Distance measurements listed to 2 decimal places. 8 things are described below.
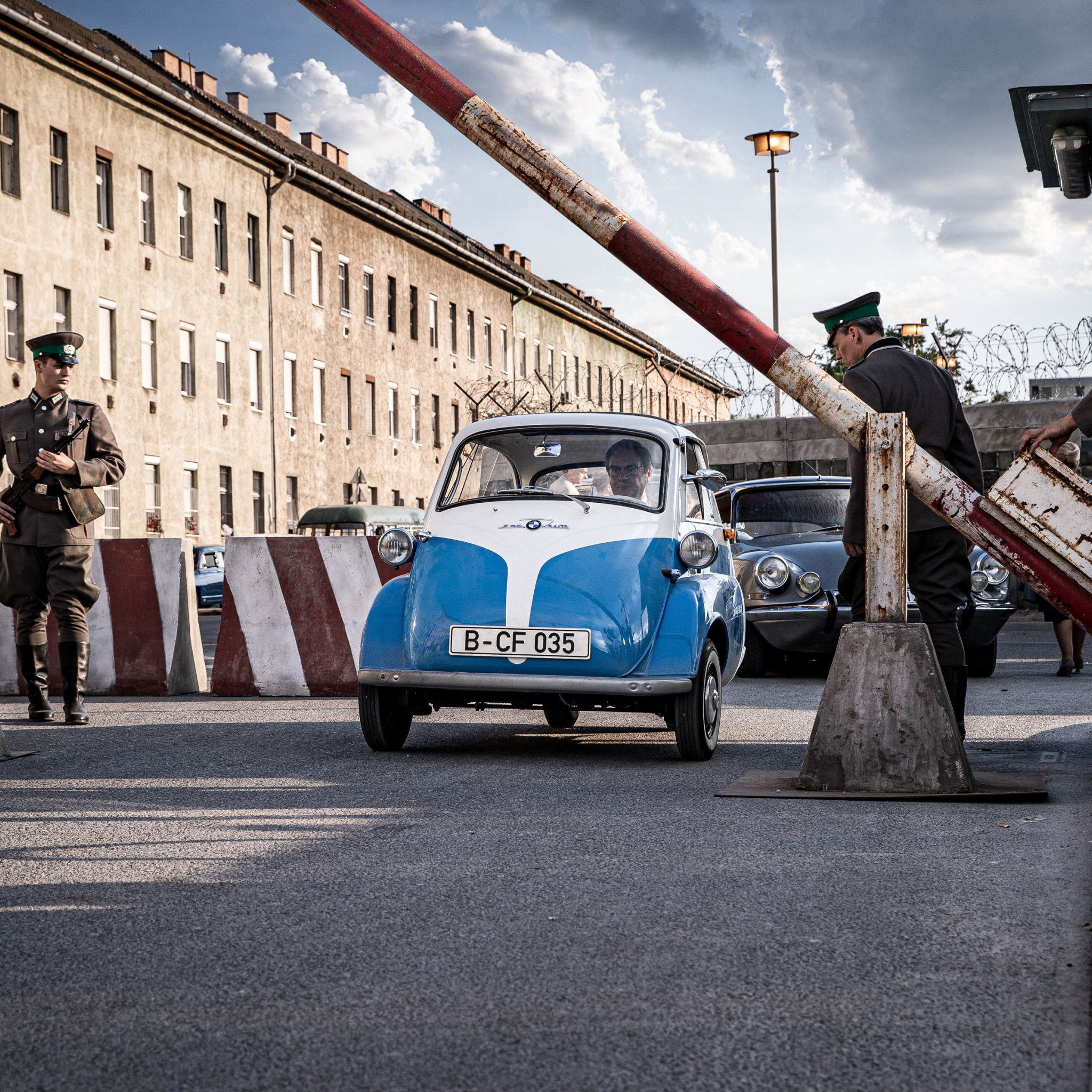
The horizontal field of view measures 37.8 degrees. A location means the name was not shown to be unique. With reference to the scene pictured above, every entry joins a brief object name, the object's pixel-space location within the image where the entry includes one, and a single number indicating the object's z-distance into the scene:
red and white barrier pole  6.20
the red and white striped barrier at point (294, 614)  11.31
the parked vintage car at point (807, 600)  12.35
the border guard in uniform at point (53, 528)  9.30
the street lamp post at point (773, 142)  30.94
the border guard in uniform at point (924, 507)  6.98
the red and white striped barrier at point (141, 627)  11.67
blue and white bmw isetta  7.52
